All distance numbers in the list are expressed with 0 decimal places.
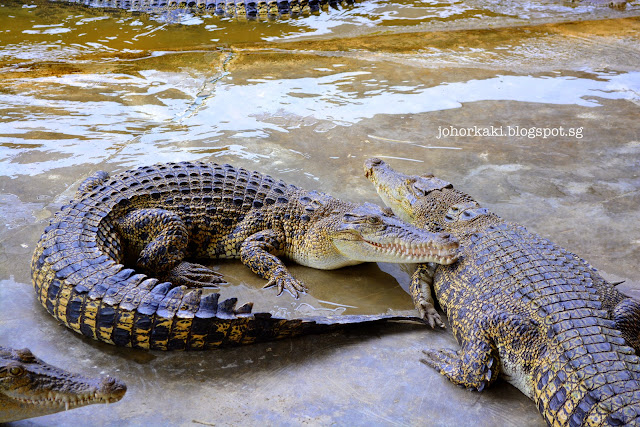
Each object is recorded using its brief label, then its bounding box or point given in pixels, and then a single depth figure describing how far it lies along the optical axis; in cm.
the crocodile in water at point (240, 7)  1020
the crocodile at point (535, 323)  262
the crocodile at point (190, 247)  312
